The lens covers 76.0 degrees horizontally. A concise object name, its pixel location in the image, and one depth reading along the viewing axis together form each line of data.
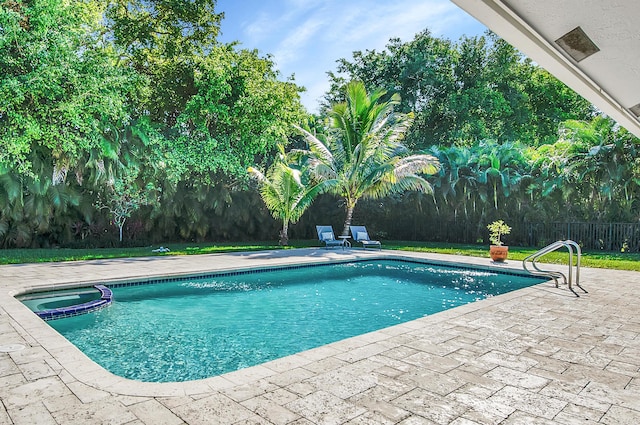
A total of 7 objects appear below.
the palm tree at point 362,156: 15.16
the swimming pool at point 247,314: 4.54
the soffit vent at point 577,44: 2.12
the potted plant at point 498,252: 10.76
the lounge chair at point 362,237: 14.68
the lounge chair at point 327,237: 14.69
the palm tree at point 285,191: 14.84
